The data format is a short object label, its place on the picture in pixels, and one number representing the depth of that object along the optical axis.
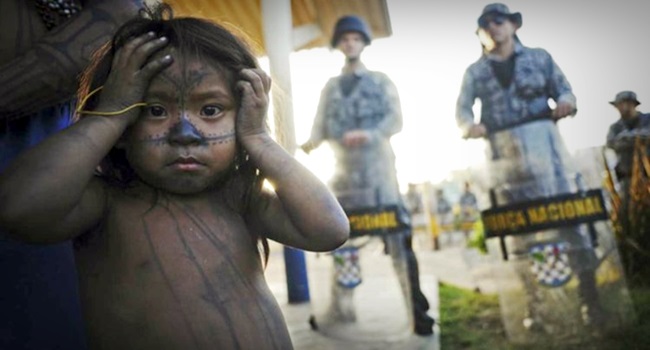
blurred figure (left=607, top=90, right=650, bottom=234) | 4.51
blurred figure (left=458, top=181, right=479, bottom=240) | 8.40
